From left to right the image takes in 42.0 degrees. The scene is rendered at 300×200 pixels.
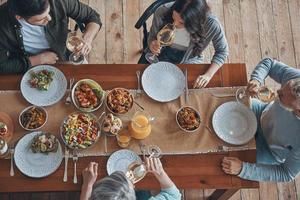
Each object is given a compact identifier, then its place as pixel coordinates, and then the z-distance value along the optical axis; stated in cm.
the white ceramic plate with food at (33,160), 166
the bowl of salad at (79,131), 169
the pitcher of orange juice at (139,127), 171
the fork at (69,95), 179
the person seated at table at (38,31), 175
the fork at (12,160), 166
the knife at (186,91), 187
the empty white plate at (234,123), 181
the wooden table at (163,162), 167
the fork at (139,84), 185
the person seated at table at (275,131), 172
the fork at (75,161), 168
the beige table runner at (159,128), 174
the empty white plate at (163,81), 185
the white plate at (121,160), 170
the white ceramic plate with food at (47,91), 178
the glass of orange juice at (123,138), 172
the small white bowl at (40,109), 173
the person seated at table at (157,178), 165
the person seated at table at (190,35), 188
